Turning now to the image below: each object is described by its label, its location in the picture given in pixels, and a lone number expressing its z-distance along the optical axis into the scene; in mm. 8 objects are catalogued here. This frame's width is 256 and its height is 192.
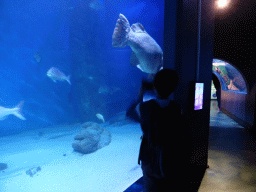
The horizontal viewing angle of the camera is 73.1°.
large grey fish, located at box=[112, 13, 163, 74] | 4656
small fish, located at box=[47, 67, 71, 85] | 8721
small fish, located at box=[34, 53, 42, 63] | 10539
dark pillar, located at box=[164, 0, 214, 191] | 2791
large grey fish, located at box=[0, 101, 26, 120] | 7168
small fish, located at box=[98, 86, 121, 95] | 12706
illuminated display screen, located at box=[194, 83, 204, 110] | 3236
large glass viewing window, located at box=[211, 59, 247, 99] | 9120
